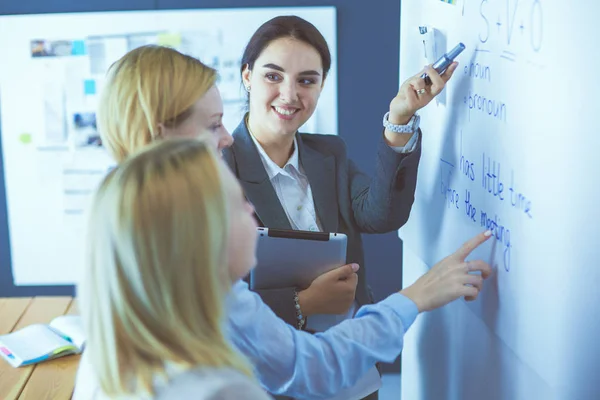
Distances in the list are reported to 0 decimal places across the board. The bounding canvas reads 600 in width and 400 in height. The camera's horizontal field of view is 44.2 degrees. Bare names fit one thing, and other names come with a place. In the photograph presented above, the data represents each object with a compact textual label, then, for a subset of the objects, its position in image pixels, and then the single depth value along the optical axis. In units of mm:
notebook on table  1872
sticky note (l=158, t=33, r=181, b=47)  3102
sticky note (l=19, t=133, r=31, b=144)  3176
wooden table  1705
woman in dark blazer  1496
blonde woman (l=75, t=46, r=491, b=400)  1099
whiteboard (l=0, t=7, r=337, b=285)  3090
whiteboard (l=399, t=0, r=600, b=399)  972
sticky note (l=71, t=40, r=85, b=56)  3121
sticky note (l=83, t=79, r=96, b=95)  3180
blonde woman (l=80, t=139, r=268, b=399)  815
